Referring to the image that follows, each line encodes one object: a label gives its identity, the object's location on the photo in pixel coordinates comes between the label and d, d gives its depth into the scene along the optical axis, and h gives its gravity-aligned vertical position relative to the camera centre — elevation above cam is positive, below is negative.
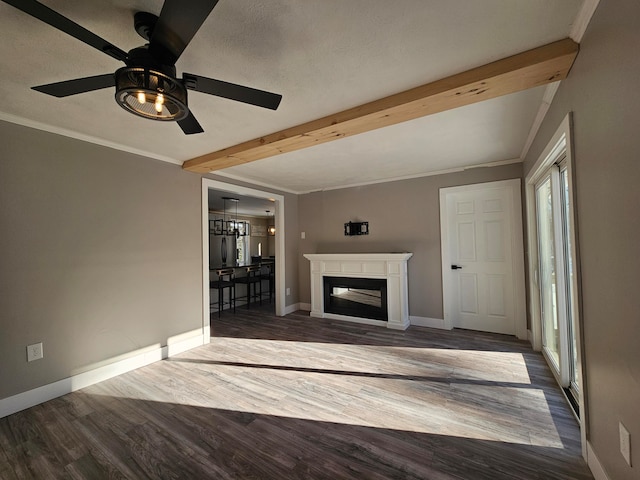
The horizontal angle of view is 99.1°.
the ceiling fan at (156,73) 1.00 +0.83
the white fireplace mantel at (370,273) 4.12 -0.45
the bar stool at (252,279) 5.62 -0.66
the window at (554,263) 2.07 -0.20
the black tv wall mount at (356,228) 4.71 +0.31
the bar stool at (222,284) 5.22 -0.70
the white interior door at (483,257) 3.58 -0.19
